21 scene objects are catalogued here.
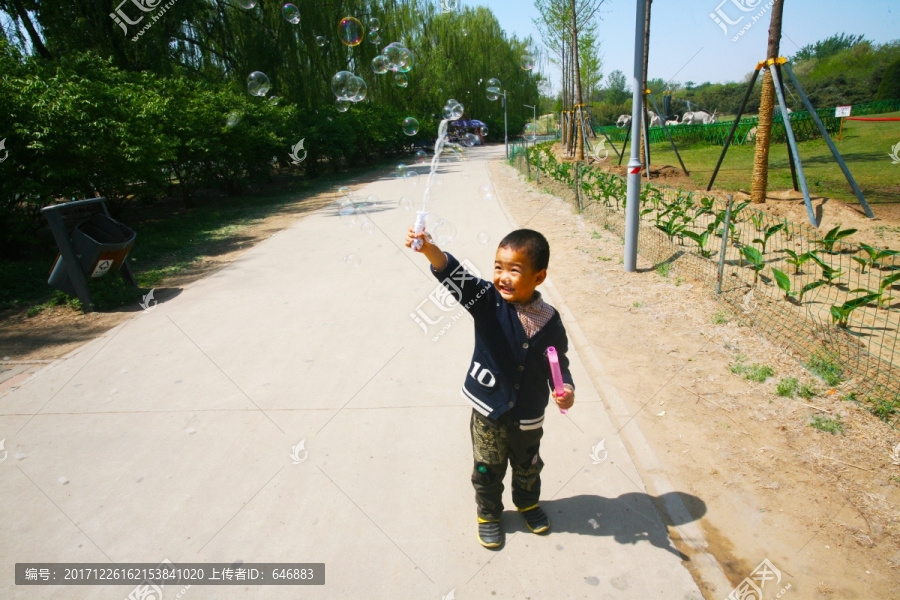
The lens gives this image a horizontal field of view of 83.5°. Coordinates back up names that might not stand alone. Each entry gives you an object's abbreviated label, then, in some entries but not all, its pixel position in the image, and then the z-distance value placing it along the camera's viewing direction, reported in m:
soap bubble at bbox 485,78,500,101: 8.77
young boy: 2.33
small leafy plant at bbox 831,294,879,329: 4.34
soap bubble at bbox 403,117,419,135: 6.44
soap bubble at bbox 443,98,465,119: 5.33
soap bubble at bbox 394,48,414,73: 6.10
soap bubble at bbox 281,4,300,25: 8.21
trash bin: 6.51
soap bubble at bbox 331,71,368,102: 6.68
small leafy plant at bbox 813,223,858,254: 5.67
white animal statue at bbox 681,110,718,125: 43.90
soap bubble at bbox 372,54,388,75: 6.31
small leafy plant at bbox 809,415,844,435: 3.43
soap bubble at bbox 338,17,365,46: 7.80
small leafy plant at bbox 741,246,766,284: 5.89
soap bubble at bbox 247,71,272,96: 9.12
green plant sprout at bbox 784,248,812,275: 5.21
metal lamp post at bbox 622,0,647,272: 6.53
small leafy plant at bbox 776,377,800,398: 3.87
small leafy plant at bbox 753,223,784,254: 6.31
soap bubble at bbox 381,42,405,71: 6.22
